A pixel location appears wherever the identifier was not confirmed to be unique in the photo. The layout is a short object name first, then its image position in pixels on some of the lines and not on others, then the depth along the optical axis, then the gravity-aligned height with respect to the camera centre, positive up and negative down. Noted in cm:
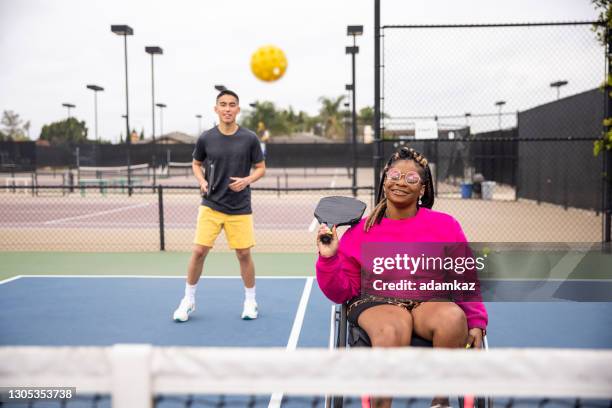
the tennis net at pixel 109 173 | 3214 +15
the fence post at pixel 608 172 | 731 +2
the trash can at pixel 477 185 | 1786 -37
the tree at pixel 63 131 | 5166 +531
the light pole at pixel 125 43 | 1822 +458
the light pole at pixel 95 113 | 3517 +410
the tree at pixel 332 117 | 6662 +731
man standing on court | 464 -15
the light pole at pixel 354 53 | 1518 +379
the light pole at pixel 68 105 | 3878 +505
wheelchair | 243 -79
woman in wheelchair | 243 -46
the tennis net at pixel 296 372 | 124 -46
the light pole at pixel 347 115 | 2846 +490
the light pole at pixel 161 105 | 4215 +546
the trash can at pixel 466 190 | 1808 -54
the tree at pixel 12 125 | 10275 +1009
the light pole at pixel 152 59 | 2153 +476
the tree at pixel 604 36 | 691 +185
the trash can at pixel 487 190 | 1756 -53
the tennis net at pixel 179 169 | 3656 +46
